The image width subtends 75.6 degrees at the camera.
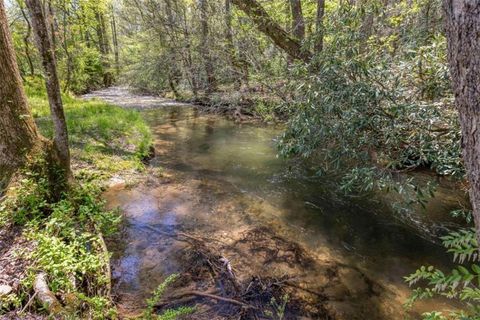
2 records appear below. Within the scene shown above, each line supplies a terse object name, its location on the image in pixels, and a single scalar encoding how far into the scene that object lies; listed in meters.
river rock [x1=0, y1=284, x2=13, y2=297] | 2.49
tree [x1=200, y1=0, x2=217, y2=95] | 11.41
